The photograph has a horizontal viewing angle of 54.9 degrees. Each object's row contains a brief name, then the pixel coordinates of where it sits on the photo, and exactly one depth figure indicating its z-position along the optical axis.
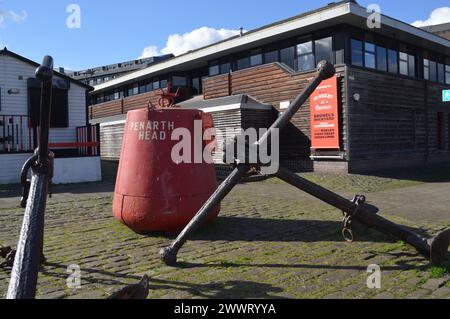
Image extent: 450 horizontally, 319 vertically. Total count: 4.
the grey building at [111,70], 52.20
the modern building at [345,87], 15.17
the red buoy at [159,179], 5.29
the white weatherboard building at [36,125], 12.95
